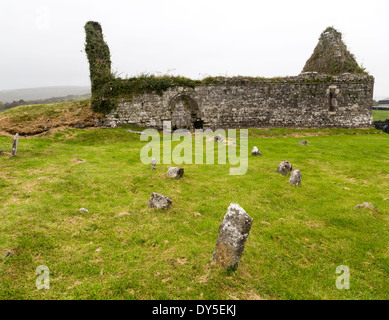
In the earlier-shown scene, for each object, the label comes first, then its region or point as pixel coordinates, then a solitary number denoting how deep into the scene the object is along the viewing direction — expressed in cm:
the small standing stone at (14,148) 1119
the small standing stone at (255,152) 1391
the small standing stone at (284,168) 1033
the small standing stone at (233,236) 444
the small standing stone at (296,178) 909
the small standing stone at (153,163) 1073
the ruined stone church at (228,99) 2173
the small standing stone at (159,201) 697
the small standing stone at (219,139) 1751
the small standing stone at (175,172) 961
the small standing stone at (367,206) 705
